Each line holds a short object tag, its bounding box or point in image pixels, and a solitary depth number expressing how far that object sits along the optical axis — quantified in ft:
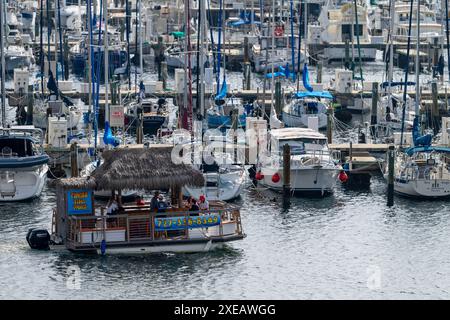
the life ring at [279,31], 356.38
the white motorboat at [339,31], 410.31
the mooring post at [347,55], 372.25
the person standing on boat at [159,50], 396.57
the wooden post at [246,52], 374.47
